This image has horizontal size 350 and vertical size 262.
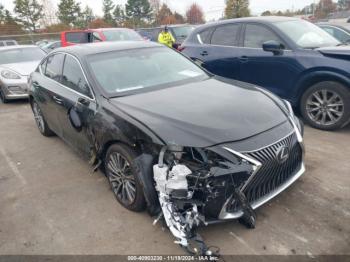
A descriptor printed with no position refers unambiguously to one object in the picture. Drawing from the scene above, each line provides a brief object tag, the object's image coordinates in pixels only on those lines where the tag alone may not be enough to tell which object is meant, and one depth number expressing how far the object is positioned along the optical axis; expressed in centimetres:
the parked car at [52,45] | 1645
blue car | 493
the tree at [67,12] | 4781
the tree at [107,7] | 5797
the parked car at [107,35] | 1181
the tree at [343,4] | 6420
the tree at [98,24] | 4595
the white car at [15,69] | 845
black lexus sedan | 268
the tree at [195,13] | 7081
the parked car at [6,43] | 2034
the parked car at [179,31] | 1434
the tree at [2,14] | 4624
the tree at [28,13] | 4419
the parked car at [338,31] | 898
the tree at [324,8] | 5562
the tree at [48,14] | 4728
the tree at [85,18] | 4684
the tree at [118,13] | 5875
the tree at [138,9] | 5930
